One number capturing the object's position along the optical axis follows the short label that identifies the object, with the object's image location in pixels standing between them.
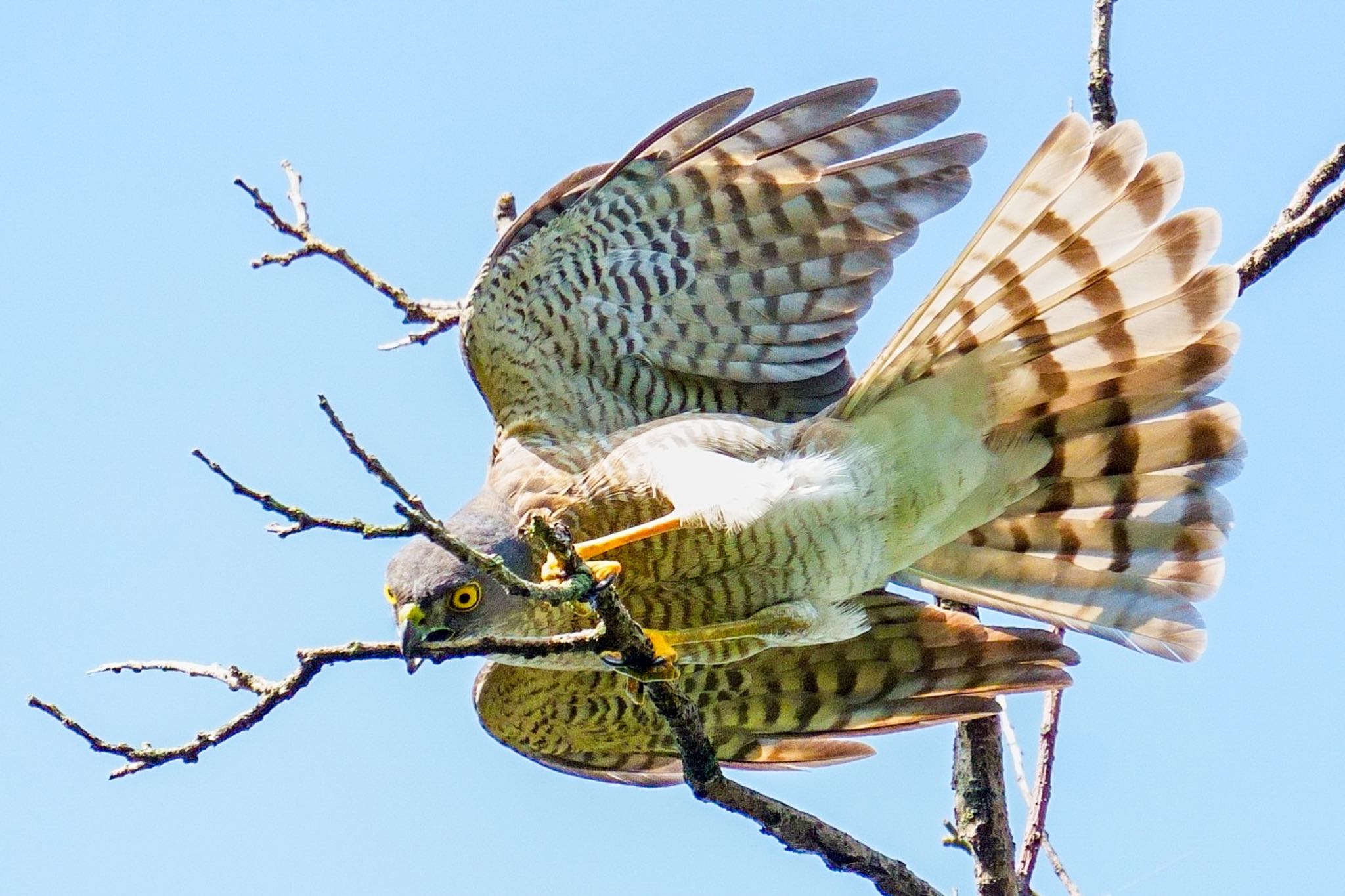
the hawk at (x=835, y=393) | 8.98
